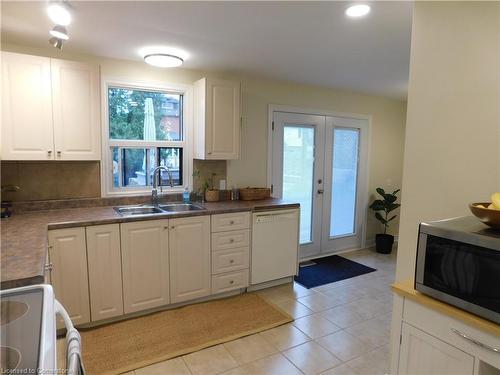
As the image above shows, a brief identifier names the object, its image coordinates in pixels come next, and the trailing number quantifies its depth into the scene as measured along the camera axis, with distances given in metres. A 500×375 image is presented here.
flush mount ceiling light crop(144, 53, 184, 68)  2.86
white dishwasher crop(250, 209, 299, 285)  3.39
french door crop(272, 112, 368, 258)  4.25
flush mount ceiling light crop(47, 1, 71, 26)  1.72
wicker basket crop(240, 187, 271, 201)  3.76
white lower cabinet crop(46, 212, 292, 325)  2.56
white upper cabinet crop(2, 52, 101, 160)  2.50
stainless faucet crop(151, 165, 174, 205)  3.35
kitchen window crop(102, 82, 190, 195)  3.21
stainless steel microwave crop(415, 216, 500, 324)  1.21
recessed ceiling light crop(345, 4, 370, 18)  1.92
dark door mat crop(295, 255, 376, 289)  3.79
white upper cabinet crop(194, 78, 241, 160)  3.34
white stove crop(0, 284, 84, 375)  0.82
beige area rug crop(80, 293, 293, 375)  2.35
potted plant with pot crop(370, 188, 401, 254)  4.84
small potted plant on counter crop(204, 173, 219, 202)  3.59
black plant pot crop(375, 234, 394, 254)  4.83
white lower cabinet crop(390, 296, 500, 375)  1.24
